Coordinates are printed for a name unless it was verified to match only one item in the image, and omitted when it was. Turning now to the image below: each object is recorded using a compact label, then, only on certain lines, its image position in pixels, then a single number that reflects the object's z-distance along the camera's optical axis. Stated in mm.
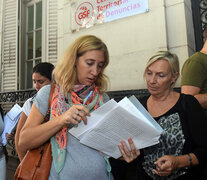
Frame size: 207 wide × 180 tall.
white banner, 3434
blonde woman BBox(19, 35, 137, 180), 1228
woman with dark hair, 2473
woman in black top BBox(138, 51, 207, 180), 1426
